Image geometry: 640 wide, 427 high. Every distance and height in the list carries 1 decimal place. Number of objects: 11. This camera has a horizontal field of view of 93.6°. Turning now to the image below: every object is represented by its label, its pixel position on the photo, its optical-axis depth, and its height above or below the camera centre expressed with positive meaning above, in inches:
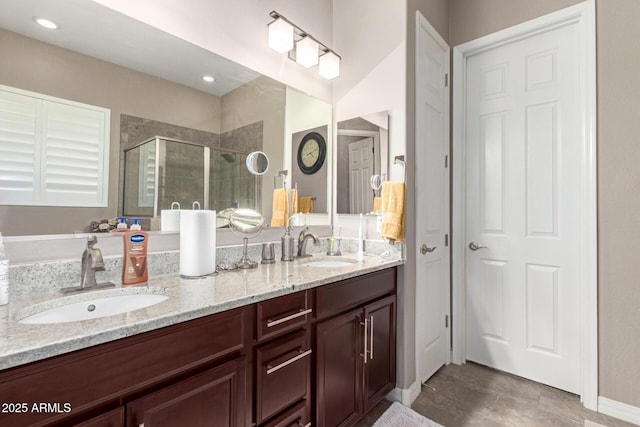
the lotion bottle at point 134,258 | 44.9 -6.6
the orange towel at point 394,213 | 70.0 +0.9
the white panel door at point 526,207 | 76.9 +3.0
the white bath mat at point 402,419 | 64.3 -44.4
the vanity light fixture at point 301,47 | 70.5 +43.2
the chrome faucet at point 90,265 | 41.8 -7.2
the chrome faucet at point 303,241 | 76.2 -6.4
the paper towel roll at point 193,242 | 49.6 -4.5
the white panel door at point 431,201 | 77.0 +4.4
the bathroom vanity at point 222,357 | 25.5 -16.3
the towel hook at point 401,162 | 73.0 +13.6
